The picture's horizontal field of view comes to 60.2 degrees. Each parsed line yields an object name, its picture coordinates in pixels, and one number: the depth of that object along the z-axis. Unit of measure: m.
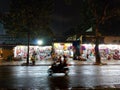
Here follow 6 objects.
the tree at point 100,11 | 16.37
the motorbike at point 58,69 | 9.04
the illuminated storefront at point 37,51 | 19.32
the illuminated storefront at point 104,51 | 19.65
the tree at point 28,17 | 15.70
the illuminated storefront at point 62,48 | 19.68
